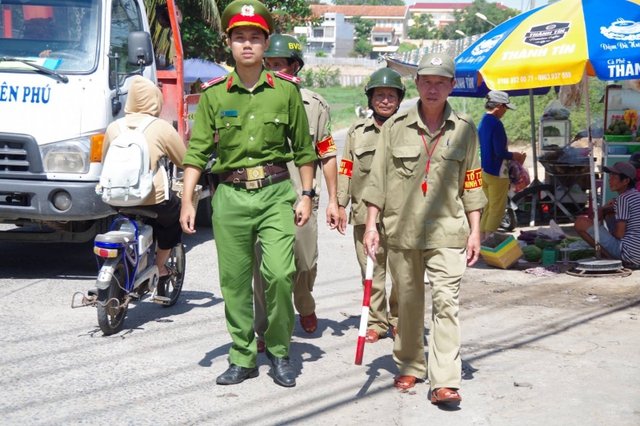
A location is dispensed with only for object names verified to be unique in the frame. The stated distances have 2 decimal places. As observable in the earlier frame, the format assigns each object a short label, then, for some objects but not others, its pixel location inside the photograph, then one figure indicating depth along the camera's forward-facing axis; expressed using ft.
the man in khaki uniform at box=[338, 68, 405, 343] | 20.93
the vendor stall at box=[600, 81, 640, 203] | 38.81
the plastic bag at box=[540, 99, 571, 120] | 44.04
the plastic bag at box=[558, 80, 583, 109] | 41.47
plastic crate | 31.07
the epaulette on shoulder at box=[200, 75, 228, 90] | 17.31
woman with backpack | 21.58
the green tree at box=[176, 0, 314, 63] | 63.10
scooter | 20.17
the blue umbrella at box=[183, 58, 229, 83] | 64.14
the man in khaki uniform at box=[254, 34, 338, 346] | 19.17
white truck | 25.03
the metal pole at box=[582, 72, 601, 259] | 30.63
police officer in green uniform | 16.90
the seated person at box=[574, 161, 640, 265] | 29.76
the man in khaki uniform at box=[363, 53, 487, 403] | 16.17
